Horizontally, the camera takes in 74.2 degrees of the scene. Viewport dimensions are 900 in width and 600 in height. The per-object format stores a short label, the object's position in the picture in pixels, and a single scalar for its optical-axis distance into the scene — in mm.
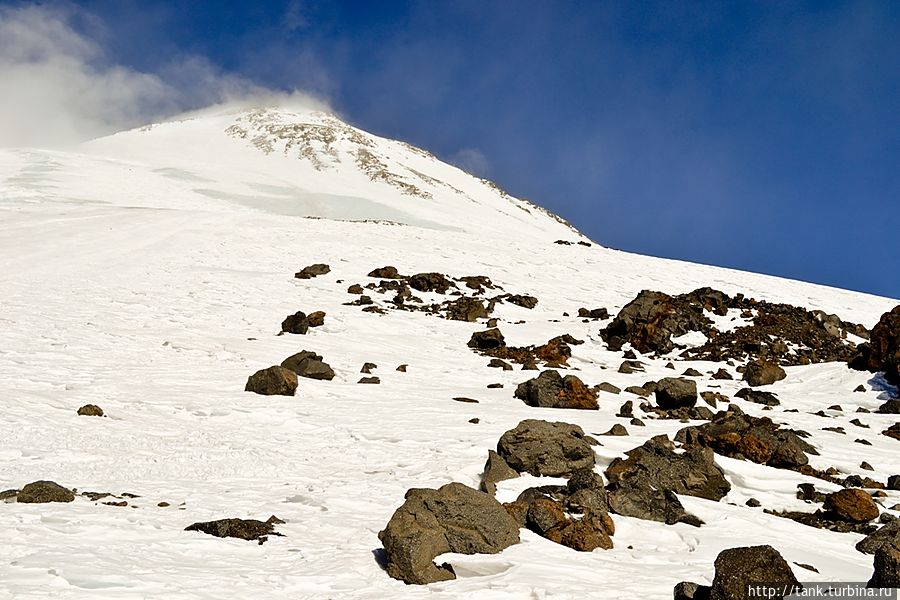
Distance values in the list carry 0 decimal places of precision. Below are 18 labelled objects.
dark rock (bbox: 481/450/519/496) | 8211
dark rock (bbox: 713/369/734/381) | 17141
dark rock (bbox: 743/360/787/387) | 16781
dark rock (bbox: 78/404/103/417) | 10133
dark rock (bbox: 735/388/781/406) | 14641
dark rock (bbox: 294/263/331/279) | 25609
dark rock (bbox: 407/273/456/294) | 25406
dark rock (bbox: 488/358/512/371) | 17012
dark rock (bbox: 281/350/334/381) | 14000
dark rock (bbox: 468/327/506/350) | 18959
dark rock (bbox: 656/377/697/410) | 13305
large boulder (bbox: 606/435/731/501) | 8164
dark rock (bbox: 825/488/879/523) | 7559
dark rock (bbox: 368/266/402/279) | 26328
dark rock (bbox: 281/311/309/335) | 18328
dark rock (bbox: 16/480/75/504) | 6523
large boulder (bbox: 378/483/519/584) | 5551
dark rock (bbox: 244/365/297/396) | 12398
